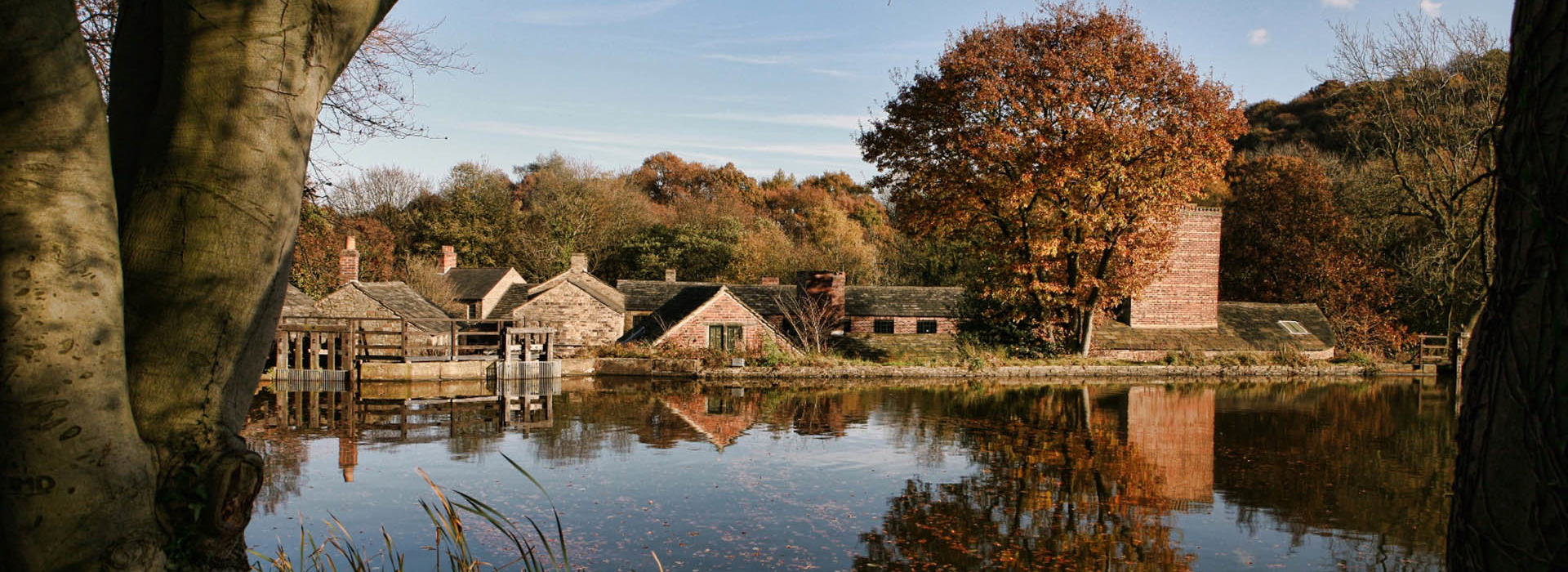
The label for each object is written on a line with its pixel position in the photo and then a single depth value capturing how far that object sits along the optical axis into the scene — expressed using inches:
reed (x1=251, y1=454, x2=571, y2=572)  309.9
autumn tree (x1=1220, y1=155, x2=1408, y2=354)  1461.6
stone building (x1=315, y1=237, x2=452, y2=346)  1168.8
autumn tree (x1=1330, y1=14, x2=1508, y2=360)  1016.2
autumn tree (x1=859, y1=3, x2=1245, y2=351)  1063.0
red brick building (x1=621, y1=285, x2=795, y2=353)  1237.1
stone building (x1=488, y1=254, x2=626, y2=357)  1325.0
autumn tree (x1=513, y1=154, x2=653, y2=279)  1868.8
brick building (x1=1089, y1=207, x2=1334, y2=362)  1343.5
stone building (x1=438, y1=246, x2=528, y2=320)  1546.5
